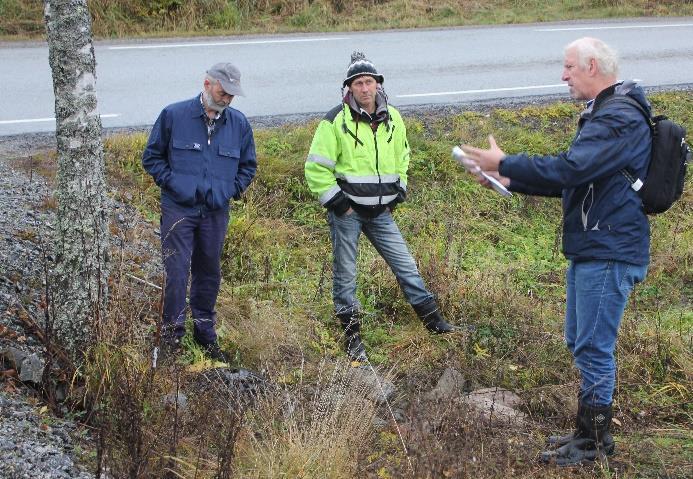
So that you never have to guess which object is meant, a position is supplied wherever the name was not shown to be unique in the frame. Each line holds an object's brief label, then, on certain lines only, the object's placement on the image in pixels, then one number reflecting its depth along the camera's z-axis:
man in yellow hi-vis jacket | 5.83
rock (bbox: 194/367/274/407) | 4.83
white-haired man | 4.27
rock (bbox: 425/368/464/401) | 5.36
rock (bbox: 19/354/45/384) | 4.71
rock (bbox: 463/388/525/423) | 5.11
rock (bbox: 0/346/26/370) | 4.80
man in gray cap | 5.45
